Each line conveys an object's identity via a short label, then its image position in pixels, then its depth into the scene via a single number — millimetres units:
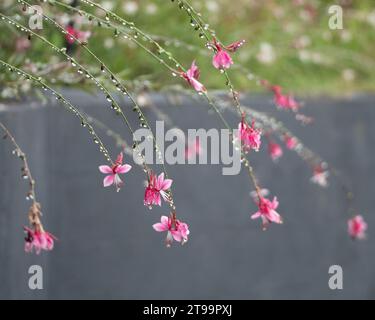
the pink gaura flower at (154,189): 2418
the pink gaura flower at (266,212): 2654
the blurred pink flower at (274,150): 3789
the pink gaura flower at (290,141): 3691
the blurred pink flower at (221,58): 2438
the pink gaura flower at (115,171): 2474
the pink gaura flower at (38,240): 2523
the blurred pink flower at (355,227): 3811
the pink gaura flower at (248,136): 2454
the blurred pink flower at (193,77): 2457
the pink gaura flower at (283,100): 3626
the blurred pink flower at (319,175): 4005
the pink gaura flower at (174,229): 2448
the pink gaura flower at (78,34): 3666
